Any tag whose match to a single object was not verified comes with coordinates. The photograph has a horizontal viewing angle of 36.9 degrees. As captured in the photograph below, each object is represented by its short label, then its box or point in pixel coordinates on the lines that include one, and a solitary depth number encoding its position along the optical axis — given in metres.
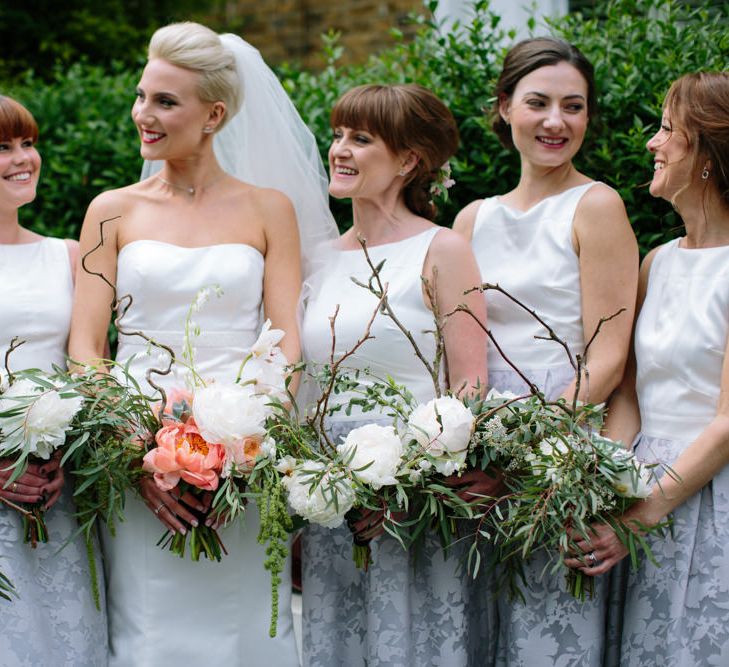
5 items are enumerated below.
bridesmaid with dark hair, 3.56
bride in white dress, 3.81
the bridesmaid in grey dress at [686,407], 3.36
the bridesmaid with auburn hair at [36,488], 3.54
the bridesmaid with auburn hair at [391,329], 3.66
